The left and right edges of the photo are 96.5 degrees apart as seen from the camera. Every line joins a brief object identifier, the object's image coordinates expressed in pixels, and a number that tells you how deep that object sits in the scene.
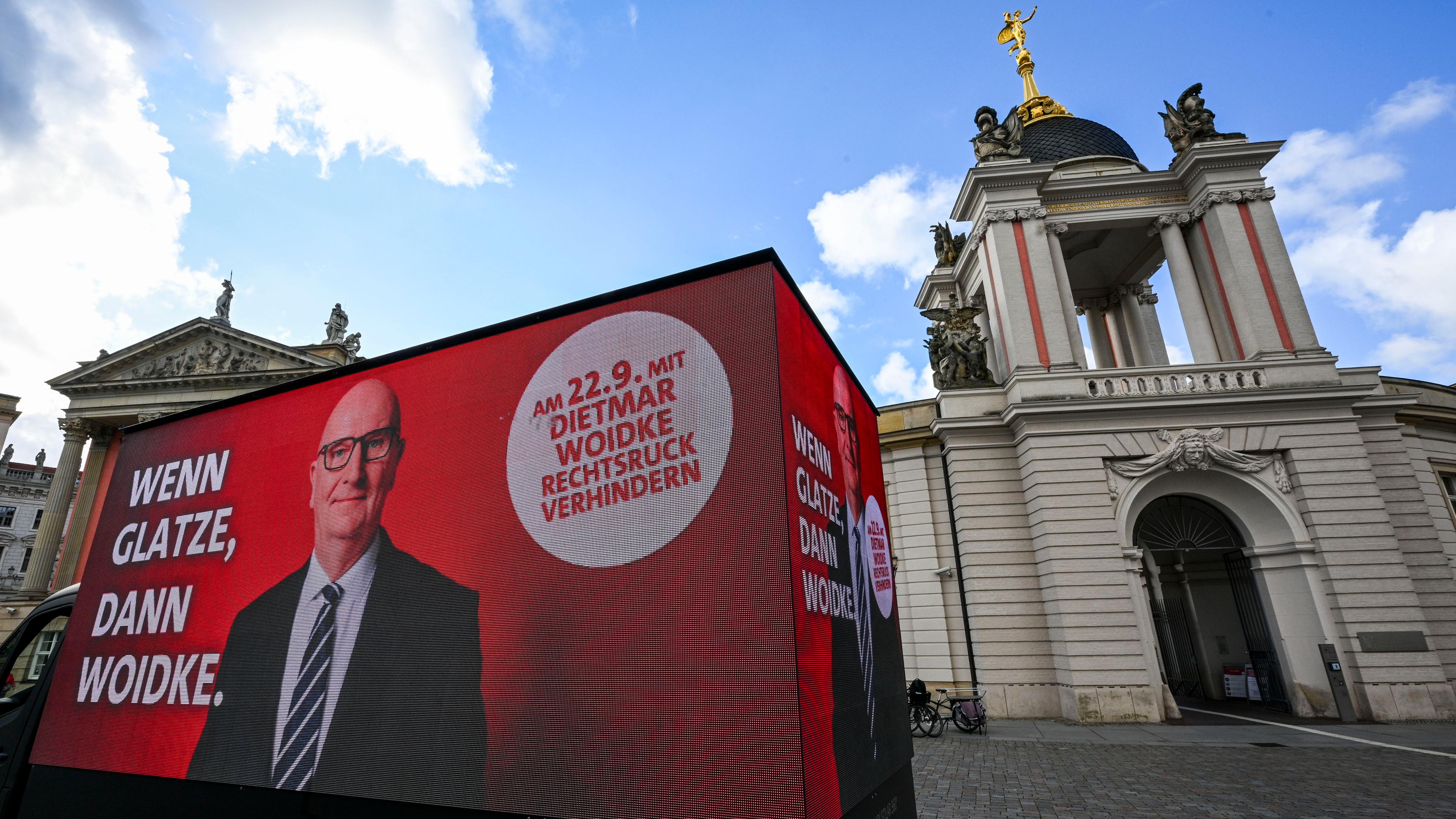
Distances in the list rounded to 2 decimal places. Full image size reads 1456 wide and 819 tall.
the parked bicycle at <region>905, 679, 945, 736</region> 13.41
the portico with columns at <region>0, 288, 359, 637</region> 29.02
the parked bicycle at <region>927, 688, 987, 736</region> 13.60
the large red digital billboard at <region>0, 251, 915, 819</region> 3.58
